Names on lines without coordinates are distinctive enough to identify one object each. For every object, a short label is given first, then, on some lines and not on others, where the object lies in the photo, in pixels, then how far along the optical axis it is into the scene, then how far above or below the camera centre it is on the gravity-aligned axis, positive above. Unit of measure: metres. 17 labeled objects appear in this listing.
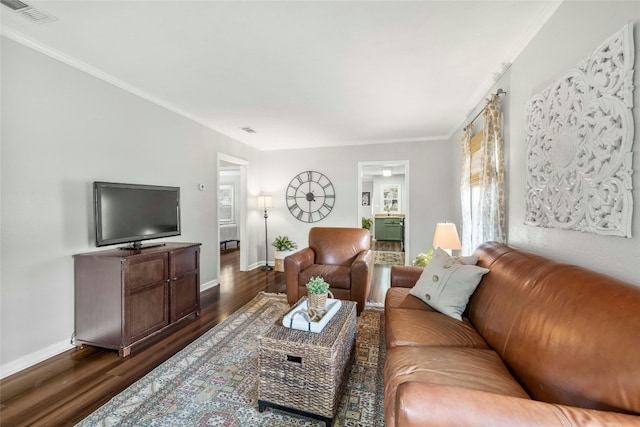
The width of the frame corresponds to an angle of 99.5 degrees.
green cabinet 8.74 -0.62
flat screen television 2.34 -0.01
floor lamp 5.30 +0.13
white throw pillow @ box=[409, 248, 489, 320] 1.90 -0.55
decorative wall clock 5.41 +0.29
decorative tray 1.64 -0.70
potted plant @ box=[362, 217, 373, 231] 8.92 -0.42
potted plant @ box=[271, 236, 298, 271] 5.16 -0.72
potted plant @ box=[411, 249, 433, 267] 3.28 -0.62
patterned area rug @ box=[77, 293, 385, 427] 1.55 -1.19
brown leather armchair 3.00 -0.67
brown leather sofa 0.81 -0.59
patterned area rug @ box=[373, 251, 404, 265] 5.84 -1.10
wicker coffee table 1.47 -0.90
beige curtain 2.35 +0.27
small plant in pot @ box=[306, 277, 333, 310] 1.88 -0.59
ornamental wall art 1.17 +0.34
